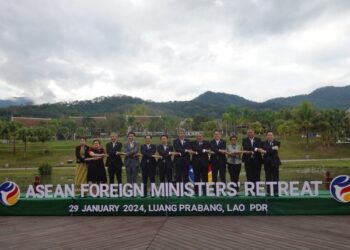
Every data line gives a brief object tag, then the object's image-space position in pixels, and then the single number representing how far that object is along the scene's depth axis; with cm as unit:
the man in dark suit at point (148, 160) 892
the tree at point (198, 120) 7751
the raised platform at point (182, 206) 777
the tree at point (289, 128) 5416
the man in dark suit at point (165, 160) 887
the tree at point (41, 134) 4669
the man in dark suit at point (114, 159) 897
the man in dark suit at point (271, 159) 852
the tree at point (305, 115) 5272
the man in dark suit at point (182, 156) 890
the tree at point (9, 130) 4738
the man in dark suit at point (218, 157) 880
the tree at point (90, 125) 7632
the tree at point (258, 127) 5784
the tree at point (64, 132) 6900
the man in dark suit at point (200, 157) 883
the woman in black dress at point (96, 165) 897
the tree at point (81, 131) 6721
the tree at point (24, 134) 4466
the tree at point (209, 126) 6606
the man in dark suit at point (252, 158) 867
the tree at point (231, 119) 7138
